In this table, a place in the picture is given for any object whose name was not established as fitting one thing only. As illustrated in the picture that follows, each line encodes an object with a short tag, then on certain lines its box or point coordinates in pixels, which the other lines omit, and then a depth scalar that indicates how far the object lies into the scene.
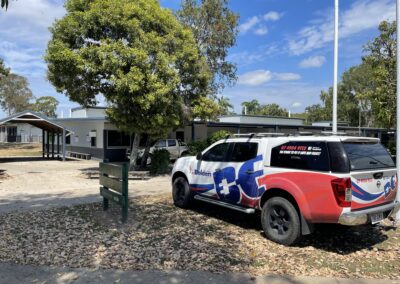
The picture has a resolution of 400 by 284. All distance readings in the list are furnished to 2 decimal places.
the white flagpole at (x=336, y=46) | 12.70
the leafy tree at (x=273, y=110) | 83.19
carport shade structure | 23.67
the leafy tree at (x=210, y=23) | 23.42
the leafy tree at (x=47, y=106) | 70.74
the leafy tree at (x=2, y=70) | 24.19
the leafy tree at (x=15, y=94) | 60.79
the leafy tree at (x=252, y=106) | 89.12
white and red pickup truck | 5.68
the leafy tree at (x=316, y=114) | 68.03
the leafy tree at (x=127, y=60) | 14.70
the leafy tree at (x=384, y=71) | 16.27
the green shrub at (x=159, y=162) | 17.53
